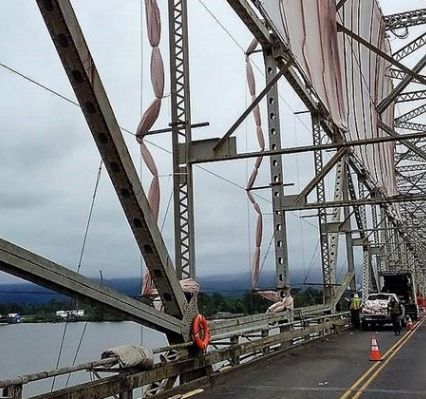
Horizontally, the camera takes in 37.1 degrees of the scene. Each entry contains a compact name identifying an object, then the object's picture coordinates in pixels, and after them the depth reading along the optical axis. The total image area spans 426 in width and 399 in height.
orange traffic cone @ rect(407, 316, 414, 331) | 31.85
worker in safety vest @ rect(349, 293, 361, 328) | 32.44
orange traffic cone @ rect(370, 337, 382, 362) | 16.93
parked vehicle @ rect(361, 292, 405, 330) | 31.09
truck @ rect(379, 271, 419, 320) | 42.45
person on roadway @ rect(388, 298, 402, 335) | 28.91
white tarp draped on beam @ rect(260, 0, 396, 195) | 20.97
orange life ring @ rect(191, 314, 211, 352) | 12.85
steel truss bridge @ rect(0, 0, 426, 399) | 8.96
